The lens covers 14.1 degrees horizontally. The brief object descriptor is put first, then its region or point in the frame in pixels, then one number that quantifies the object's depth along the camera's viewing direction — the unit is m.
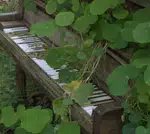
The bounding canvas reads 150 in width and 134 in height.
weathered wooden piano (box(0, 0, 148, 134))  3.07
